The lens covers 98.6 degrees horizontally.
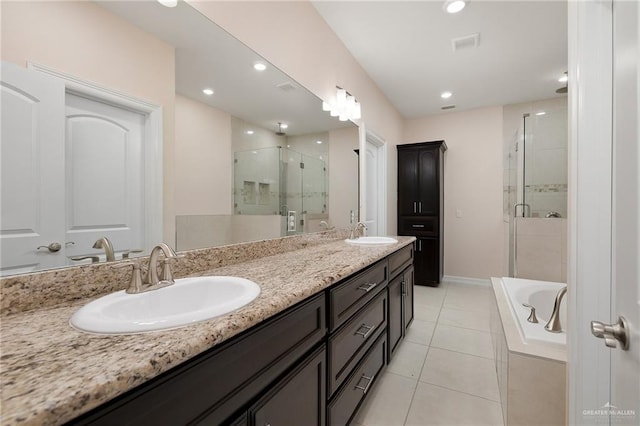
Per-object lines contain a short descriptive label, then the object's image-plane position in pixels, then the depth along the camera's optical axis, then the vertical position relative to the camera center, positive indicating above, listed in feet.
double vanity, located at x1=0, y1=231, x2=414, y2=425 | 1.41 -0.90
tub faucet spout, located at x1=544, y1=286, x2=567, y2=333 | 4.66 -1.89
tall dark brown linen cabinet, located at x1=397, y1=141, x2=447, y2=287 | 12.80 +0.39
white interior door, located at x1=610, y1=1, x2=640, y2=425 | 1.94 +0.03
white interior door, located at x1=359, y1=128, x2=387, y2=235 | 9.23 +1.07
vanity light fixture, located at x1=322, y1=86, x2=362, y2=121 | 7.61 +3.05
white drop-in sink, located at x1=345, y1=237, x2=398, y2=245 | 7.35 -0.82
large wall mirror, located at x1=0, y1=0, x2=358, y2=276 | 2.37 +0.92
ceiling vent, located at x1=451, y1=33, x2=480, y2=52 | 7.90 +5.01
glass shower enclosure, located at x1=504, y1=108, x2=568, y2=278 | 9.11 +1.31
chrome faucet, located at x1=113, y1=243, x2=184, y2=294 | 2.80 -0.68
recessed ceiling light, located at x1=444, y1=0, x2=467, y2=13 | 6.48 +4.94
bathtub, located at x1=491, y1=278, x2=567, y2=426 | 4.06 -2.51
